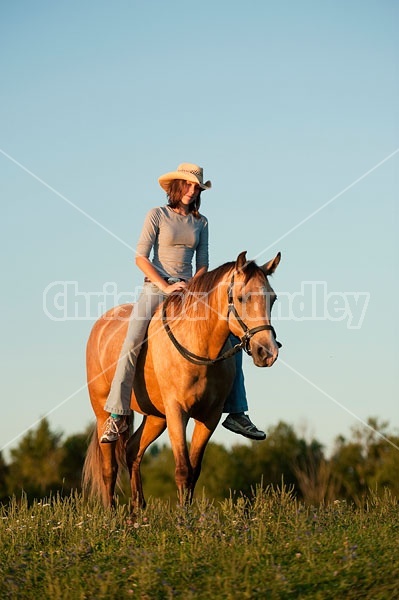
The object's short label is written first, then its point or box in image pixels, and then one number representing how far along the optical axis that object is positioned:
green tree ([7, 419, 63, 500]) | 71.69
